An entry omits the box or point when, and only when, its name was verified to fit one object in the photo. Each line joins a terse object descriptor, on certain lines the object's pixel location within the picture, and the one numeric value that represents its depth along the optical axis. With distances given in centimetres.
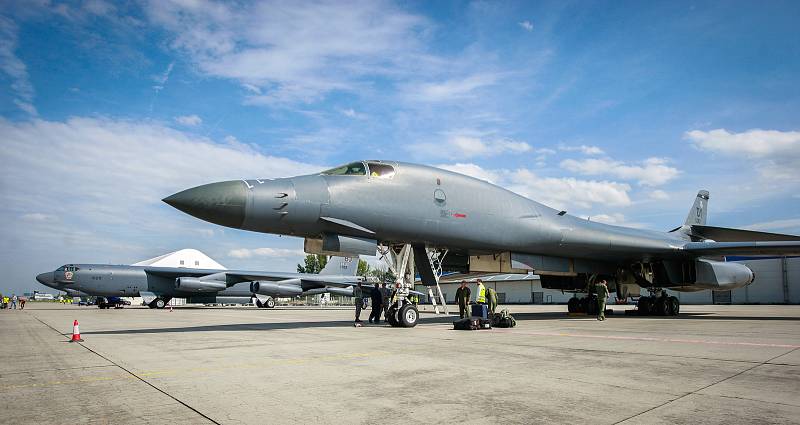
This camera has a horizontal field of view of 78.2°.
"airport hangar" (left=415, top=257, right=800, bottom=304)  3656
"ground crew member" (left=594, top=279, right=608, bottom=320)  1430
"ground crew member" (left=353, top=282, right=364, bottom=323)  1309
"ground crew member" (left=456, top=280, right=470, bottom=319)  1224
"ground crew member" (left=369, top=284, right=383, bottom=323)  1373
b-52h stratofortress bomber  3347
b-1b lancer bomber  938
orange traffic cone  891
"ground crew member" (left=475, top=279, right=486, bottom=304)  1150
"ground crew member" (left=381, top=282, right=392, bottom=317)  1316
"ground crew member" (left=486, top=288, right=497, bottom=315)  1195
